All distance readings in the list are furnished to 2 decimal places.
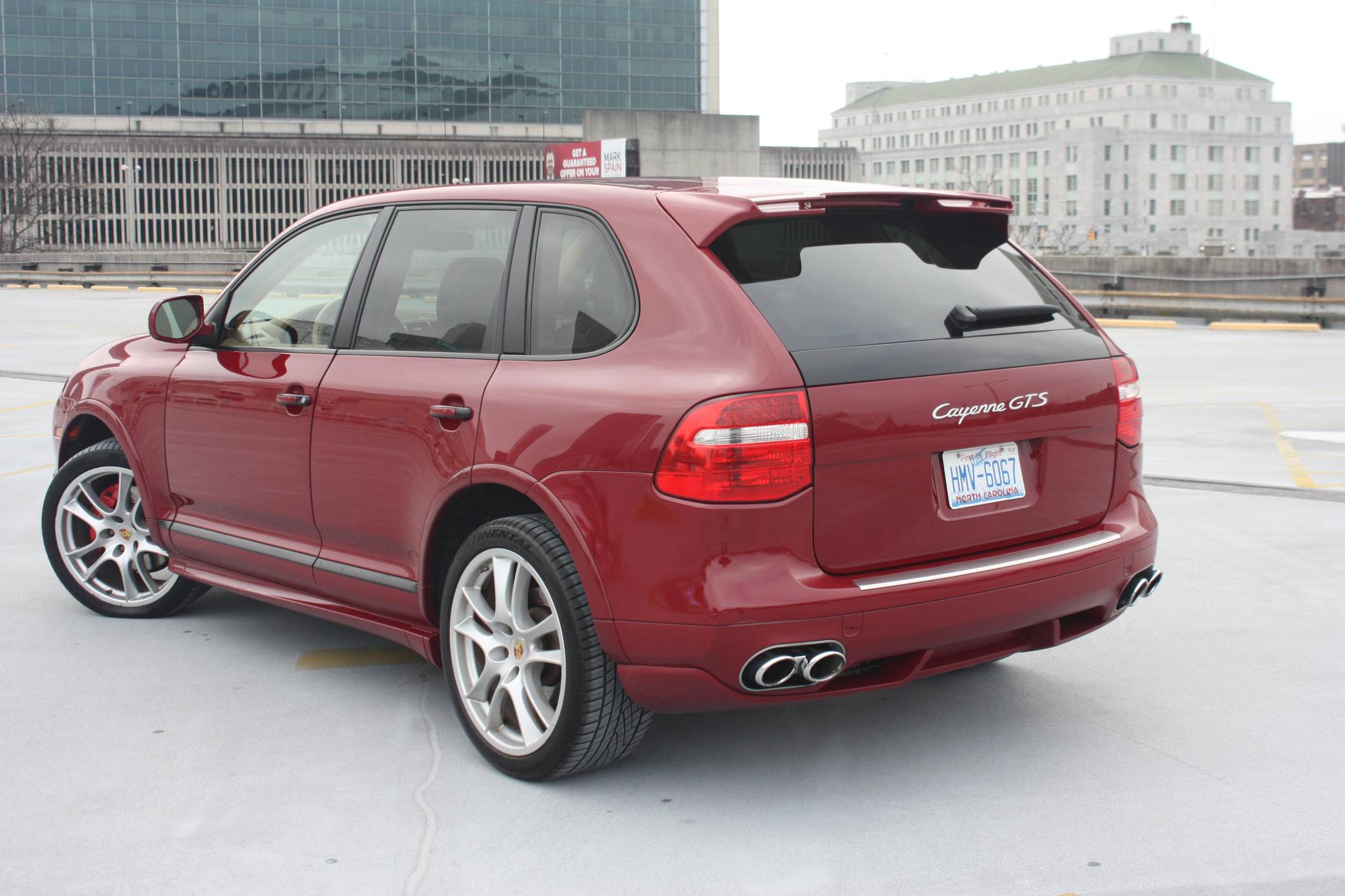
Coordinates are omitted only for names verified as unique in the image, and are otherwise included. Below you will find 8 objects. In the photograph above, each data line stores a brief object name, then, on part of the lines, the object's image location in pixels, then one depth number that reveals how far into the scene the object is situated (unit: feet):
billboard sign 151.84
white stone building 508.94
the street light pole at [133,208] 407.64
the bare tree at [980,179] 501.56
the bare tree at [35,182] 295.69
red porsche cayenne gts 11.52
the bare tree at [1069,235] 420.77
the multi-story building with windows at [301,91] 428.97
